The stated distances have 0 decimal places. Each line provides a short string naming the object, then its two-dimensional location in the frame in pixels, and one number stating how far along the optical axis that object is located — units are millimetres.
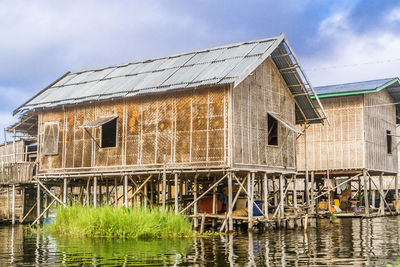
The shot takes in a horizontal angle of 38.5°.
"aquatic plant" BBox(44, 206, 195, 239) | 18172
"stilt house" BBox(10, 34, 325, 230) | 20625
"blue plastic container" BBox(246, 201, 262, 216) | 21822
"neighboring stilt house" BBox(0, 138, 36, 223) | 27188
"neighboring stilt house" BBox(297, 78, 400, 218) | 29297
